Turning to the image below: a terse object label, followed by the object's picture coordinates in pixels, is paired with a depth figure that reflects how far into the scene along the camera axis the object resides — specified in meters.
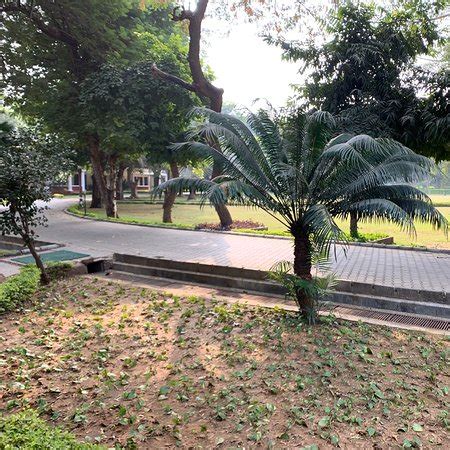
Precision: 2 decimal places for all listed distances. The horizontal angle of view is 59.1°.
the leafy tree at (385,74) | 10.09
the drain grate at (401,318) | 5.68
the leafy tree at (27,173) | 6.65
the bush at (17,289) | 6.02
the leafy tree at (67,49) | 13.70
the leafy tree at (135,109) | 13.40
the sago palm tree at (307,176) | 4.89
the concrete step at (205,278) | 7.35
